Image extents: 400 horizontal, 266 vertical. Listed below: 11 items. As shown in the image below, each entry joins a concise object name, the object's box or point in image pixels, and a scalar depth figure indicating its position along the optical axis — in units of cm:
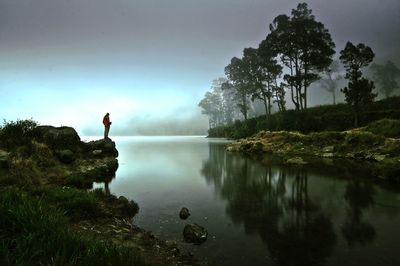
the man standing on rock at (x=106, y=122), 2706
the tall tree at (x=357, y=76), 3388
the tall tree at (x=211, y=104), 11012
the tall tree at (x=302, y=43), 4181
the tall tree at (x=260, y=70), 5106
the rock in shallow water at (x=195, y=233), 739
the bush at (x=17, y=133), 1684
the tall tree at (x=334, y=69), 8669
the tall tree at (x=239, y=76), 6086
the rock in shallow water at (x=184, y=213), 955
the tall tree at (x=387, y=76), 8269
